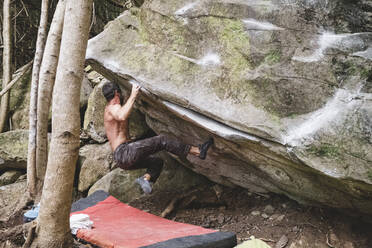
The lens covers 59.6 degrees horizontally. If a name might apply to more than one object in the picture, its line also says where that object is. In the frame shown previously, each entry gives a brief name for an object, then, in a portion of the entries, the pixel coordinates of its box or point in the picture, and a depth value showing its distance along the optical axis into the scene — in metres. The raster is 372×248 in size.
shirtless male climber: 4.95
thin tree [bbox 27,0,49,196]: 6.43
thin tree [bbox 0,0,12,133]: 8.12
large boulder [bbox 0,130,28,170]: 7.25
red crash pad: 3.75
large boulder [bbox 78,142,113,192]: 6.82
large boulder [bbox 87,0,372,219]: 3.67
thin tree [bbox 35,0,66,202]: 6.27
